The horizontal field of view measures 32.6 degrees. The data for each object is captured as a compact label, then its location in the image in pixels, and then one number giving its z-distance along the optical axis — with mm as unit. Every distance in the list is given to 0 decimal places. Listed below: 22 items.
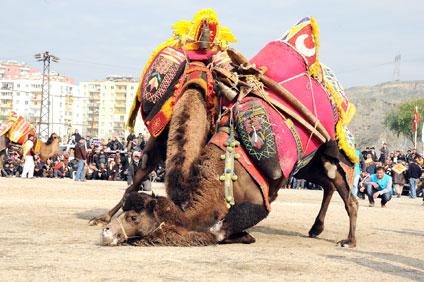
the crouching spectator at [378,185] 20719
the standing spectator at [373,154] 32469
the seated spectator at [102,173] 33031
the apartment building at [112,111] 191000
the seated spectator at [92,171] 33031
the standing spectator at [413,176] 28838
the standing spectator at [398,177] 29094
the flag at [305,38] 10336
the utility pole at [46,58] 62969
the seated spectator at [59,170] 33875
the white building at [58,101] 187762
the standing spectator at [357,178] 23859
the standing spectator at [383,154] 32022
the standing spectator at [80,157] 29094
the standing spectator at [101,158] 32969
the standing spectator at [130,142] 28353
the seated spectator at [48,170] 33750
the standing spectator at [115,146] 33750
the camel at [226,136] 8500
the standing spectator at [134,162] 24395
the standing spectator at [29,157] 29512
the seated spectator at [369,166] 28112
